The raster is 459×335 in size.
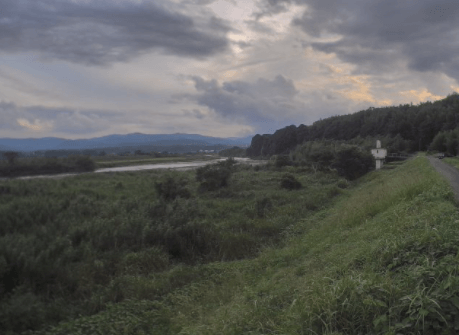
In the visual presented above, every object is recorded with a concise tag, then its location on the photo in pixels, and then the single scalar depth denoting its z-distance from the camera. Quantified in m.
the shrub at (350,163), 35.28
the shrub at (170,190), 20.78
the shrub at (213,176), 25.41
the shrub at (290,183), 25.78
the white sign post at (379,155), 37.56
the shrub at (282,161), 49.66
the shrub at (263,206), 16.95
